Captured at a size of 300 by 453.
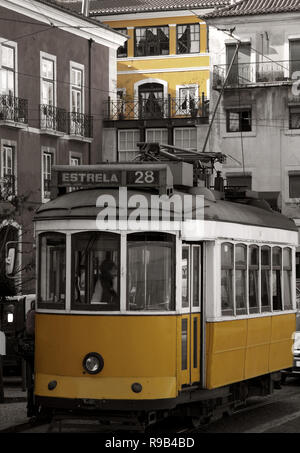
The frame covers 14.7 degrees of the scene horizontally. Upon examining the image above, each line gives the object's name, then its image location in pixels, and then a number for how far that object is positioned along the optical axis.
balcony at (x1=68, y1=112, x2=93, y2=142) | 39.87
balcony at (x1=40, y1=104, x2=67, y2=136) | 37.81
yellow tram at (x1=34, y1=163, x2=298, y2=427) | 12.80
